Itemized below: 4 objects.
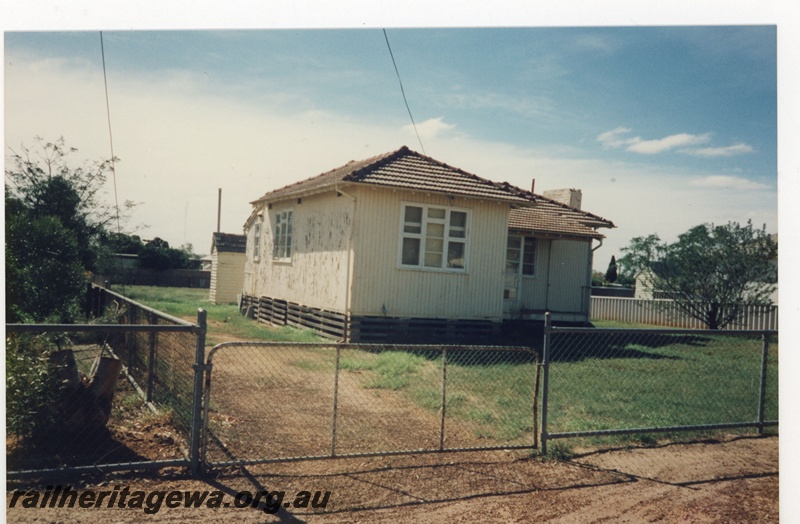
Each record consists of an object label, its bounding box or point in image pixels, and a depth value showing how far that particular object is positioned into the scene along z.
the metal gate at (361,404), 5.80
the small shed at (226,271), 25.52
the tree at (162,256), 36.26
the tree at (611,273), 59.62
